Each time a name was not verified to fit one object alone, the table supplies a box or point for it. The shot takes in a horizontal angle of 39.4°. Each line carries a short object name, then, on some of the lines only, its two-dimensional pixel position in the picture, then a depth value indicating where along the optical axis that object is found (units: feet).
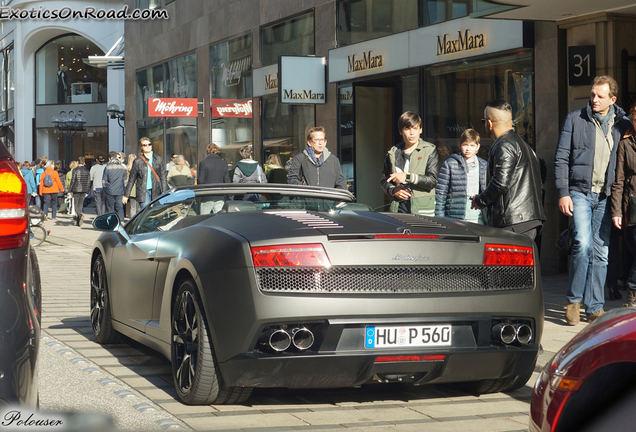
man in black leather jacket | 21.56
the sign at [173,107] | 69.67
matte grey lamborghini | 13.79
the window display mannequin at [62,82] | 174.19
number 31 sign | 34.40
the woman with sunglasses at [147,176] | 55.16
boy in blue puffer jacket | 25.71
